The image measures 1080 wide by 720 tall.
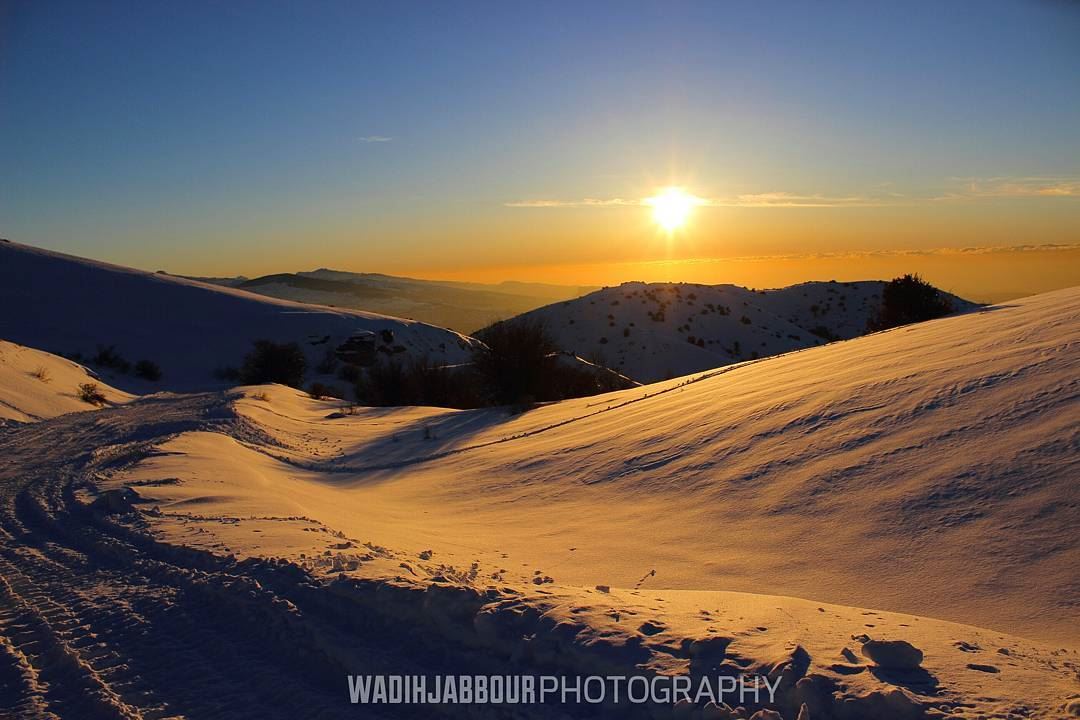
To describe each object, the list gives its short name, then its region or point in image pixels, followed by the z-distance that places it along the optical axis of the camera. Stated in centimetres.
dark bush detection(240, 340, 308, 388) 2914
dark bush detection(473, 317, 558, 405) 1888
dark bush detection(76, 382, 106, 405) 1917
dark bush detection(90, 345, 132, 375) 2964
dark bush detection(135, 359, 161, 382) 2952
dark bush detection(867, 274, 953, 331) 1883
